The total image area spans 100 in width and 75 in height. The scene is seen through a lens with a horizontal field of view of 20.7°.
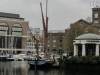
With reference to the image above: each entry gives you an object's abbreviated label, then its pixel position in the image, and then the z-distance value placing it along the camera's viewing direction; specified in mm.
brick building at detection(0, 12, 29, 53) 161412
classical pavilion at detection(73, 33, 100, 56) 77812
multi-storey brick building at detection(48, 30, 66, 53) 184950
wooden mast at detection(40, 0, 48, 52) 74312
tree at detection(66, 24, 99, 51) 112688
